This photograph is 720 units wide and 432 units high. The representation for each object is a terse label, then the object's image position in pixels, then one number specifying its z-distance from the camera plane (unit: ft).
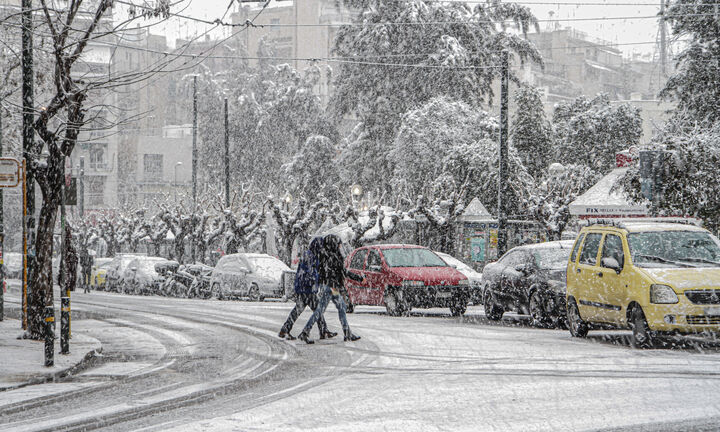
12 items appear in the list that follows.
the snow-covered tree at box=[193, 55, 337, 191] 208.85
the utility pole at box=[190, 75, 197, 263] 148.16
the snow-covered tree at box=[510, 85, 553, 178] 175.83
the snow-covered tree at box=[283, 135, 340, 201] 189.78
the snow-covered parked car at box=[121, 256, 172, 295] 122.52
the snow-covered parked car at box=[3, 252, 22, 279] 204.64
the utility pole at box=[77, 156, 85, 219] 201.16
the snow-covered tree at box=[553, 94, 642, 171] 187.11
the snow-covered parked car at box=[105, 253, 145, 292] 132.36
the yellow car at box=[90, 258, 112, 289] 143.43
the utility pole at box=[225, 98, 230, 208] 136.05
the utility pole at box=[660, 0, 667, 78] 118.87
